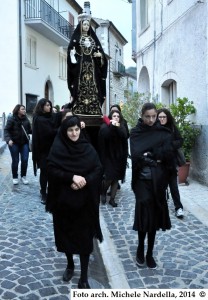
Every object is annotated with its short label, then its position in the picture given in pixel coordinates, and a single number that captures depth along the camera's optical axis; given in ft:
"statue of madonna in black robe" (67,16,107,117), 23.75
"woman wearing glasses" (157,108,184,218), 18.76
